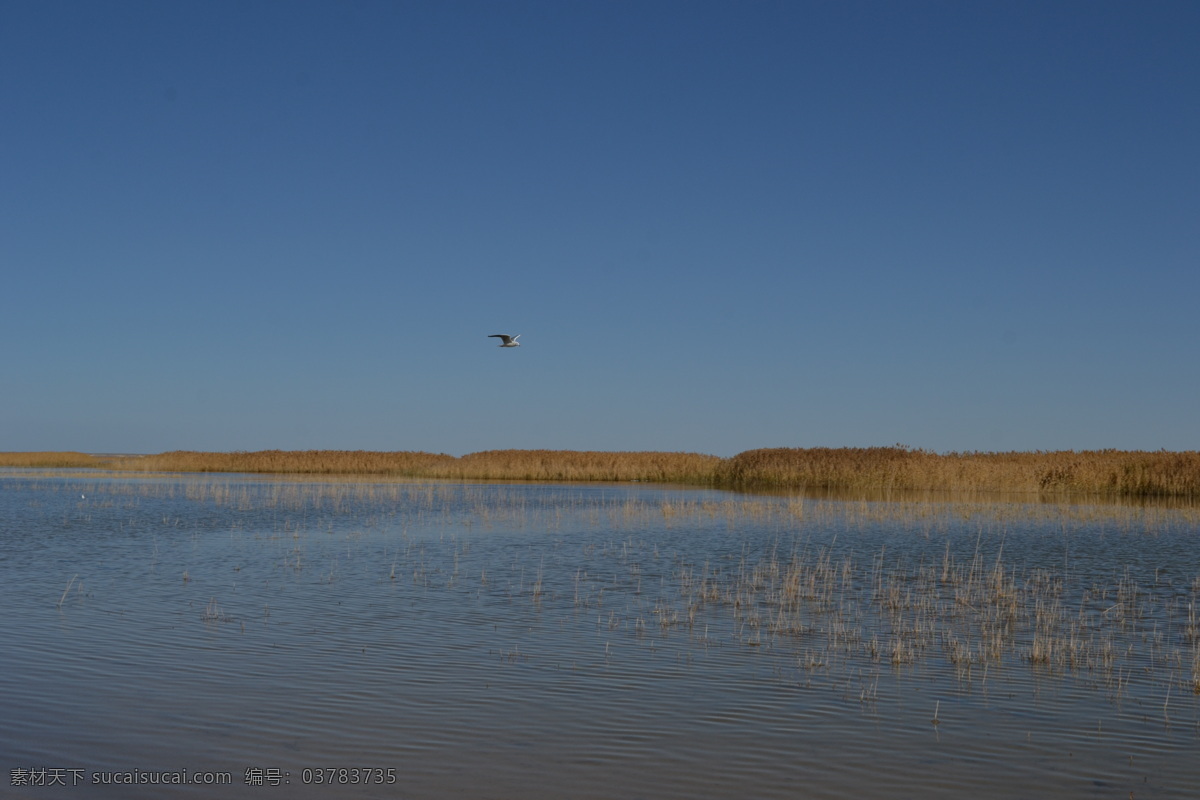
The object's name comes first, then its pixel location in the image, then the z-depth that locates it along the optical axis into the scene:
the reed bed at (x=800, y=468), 38.22
